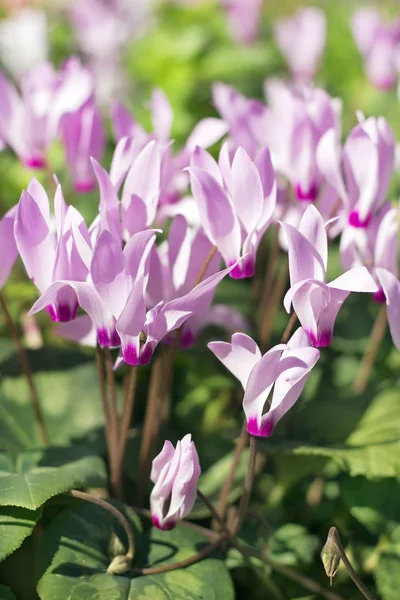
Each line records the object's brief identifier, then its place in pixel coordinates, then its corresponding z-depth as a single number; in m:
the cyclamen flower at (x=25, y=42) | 1.18
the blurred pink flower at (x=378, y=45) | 0.96
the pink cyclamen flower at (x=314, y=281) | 0.63
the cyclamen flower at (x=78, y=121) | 0.73
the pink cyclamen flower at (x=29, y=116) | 0.73
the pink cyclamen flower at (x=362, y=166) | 0.67
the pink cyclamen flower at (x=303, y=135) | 0.69
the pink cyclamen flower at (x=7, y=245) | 0.66
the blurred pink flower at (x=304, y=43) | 1.02
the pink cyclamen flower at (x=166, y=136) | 0.72
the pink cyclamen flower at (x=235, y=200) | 0.65
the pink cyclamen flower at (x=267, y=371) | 0.63
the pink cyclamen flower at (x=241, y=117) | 0.71
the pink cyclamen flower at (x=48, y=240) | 0.64
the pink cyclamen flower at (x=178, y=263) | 0.67
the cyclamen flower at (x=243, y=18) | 1.30
